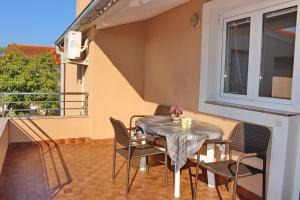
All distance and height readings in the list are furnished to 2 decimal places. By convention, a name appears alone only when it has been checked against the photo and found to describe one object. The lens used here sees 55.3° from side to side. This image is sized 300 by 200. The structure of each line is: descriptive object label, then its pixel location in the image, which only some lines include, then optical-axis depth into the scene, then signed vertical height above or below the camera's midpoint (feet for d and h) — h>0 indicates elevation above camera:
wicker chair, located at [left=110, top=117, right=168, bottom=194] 10.90 -2.79
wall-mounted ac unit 18.79 +2.33
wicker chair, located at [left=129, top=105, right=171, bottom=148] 15.48 -1.75
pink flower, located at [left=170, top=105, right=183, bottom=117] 12.69 -1.26
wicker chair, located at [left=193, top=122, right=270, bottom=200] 9.12 -2.23
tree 28.60 +0.20
